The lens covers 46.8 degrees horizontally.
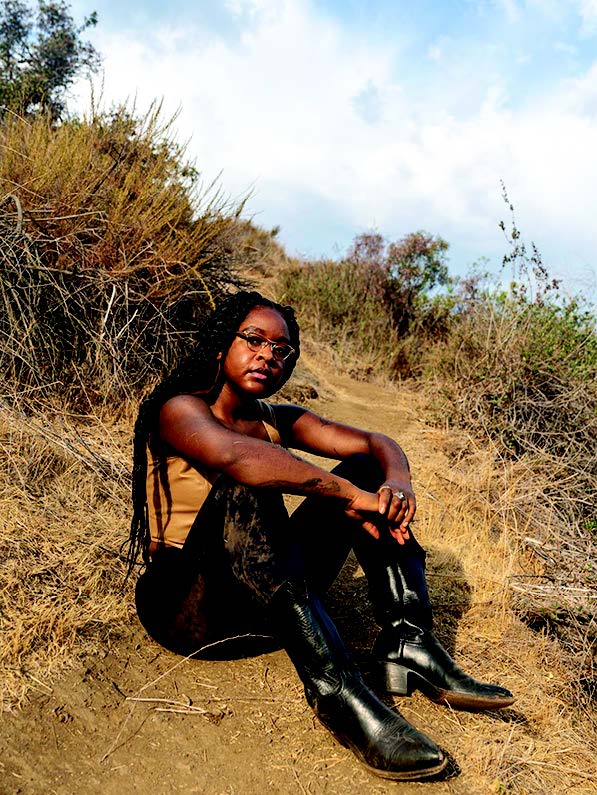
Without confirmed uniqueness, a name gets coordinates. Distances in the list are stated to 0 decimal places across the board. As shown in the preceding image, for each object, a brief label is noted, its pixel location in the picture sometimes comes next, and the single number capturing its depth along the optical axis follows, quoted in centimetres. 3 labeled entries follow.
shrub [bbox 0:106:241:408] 442
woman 209
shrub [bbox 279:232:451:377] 852
